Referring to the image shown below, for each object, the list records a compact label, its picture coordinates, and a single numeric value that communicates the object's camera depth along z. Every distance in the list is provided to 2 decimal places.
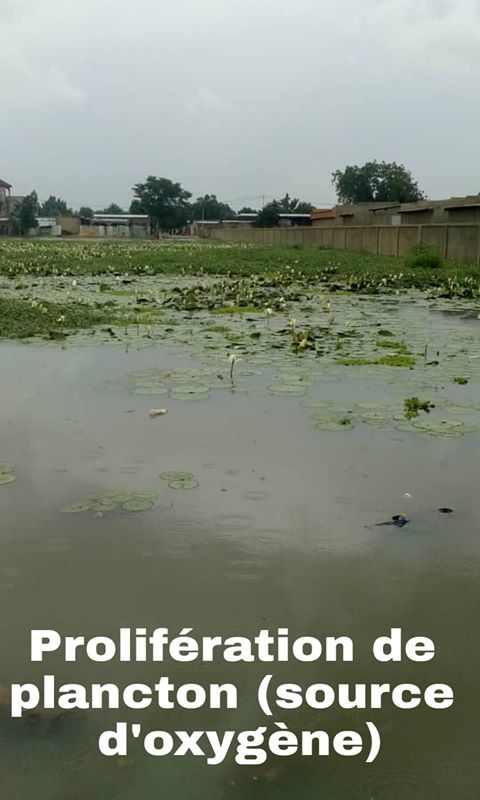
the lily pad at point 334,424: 4.03
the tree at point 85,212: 115.41
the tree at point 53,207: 119.44
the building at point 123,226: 78.50
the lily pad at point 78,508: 2.90
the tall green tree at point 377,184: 71.06
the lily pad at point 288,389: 4.81
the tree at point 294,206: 81.41
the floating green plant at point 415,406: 4.32
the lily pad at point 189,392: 4.71
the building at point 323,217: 57.66
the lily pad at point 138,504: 2.94
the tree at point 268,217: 68.38
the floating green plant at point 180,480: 3.17
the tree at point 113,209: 124.50
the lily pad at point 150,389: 4.83
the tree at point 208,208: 94.54
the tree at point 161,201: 79.25
